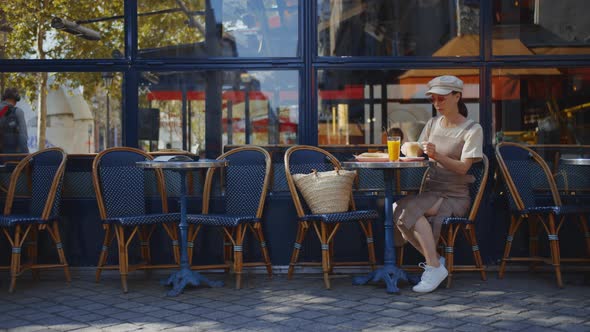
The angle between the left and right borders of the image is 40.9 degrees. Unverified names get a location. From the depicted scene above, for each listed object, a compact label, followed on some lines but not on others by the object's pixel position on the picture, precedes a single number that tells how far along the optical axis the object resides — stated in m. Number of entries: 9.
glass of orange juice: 5.34
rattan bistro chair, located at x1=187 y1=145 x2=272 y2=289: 5.86
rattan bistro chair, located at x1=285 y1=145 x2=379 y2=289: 5.55
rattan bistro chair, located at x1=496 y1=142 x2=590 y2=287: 5.64
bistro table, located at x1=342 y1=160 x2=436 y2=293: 5.41
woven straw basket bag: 5.67
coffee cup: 5.44
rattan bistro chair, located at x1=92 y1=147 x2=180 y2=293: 5.57
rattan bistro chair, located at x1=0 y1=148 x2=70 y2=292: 5.55
